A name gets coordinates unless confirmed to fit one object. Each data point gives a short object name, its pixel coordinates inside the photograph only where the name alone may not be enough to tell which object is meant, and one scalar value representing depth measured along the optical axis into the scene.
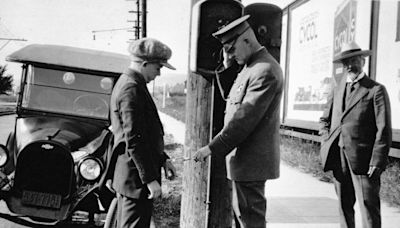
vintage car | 4.92
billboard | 8.50
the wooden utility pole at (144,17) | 28.00
